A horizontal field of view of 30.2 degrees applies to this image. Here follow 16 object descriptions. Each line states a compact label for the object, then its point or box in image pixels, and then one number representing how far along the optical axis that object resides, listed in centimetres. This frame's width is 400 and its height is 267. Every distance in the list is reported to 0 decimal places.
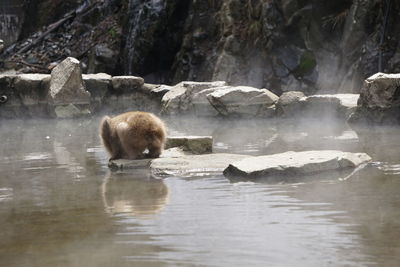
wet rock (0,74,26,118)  1505
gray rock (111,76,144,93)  1474
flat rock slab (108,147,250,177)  649
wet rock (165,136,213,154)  757
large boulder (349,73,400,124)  1014
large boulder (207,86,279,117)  1198
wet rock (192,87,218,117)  1260
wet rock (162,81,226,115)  1300
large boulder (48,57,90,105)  1435
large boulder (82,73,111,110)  1484
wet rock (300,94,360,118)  1103
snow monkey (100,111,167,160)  698
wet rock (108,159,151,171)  696
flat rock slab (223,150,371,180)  593
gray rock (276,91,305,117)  1184
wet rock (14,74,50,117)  1482
